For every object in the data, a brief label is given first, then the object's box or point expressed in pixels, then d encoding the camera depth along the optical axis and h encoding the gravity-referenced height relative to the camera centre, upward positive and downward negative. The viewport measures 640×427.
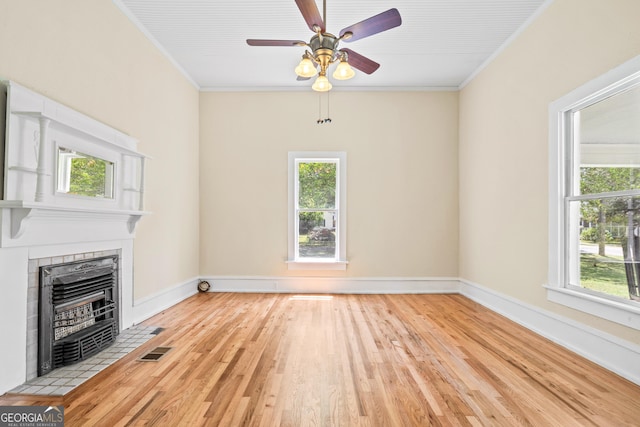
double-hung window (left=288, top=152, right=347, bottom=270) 5.21 +0.13
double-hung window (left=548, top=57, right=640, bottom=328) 2.43 +0.19
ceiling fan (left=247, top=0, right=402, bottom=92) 2.20 +1.33
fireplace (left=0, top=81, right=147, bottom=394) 2.10 -0.11
